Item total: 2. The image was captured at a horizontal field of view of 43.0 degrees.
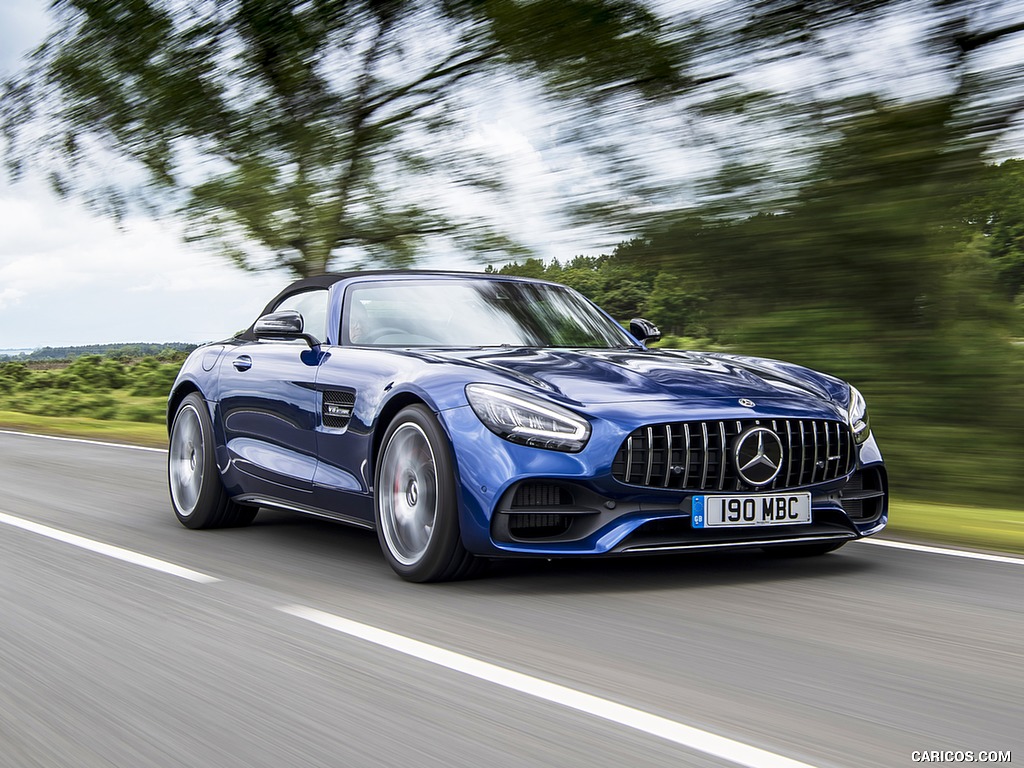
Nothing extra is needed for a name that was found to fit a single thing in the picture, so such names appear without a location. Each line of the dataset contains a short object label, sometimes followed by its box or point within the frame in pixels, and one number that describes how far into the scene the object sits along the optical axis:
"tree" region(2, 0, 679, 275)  15.10
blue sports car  5.00
